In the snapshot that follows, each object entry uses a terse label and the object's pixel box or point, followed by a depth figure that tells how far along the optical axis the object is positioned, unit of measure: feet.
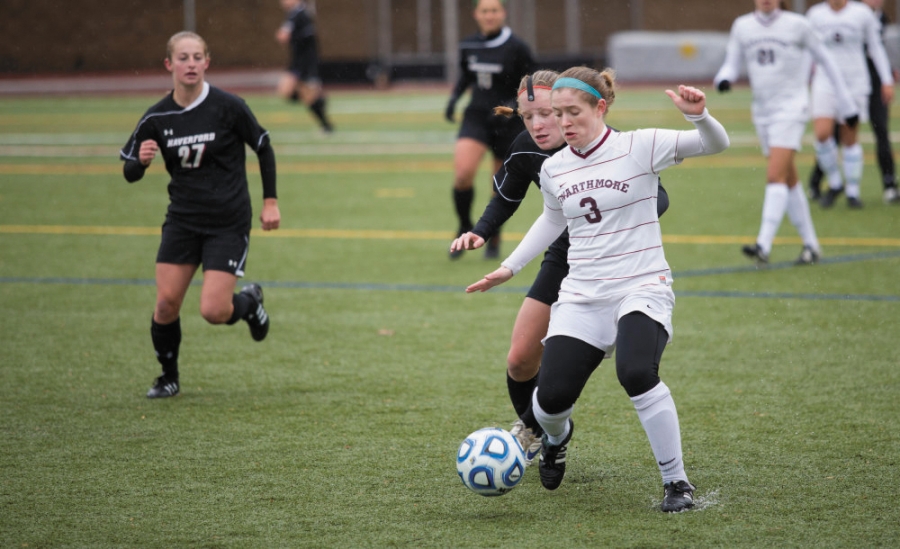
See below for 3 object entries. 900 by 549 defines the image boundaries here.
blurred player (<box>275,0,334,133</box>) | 152.46
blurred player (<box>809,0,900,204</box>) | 80.69
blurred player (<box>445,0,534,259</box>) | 64.80
